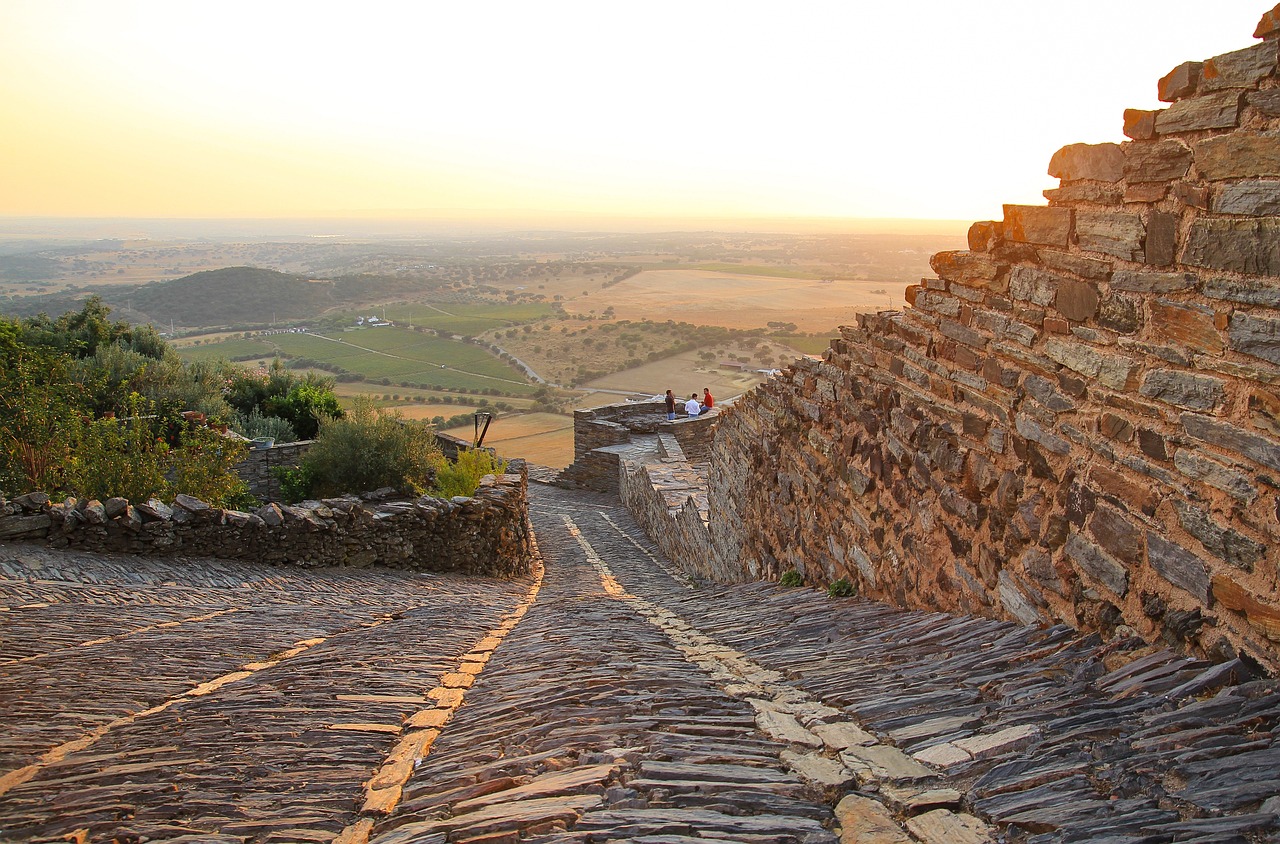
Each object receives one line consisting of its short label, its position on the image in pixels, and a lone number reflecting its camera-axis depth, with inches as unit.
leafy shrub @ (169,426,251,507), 359.3
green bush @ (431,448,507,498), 461.4
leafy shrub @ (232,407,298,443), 692.1
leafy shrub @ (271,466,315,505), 549.6
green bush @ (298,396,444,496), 530.9
